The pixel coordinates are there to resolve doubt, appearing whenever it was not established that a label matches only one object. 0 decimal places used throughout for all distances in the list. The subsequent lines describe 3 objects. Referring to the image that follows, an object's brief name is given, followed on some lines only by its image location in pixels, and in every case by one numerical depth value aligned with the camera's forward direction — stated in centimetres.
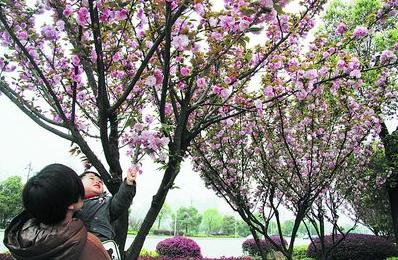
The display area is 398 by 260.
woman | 129
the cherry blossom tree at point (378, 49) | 962
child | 216
